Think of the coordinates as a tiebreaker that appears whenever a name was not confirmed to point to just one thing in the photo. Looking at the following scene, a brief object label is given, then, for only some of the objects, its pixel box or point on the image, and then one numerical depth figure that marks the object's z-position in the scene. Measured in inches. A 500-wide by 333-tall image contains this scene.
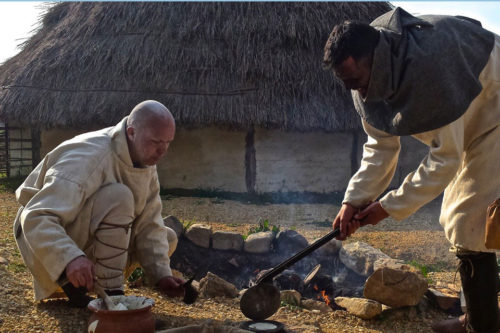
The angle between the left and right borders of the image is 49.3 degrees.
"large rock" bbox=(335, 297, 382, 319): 146.4
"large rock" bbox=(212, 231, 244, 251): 221.6
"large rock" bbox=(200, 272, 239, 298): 161.8
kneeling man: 113.6
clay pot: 101.3
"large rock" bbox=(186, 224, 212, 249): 221.8
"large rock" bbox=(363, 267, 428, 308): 149.7
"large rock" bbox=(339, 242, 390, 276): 198.5
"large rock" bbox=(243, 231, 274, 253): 219.7
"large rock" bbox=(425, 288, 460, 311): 156.9
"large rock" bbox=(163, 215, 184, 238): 221.9
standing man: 106.1
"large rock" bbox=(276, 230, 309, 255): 218.8
